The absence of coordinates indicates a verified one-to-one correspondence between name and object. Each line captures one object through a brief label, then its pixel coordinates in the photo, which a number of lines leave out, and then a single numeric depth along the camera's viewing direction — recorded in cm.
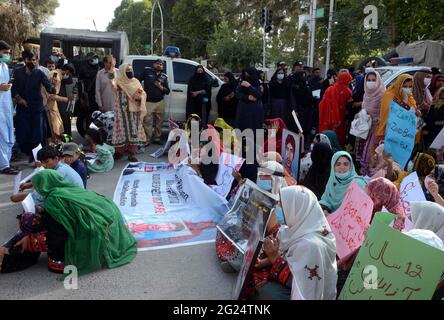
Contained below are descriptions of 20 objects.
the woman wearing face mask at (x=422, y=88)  735
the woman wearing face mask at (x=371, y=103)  705
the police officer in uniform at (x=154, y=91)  938
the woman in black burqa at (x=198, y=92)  972
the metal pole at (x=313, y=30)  1410
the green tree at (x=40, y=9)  3675
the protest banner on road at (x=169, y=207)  485
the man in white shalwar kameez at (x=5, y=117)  695
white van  1014
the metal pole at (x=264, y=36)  1783
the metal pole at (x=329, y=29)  1424
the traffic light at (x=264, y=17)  1779
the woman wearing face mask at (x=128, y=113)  833
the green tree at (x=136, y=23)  5941
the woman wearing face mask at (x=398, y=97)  650
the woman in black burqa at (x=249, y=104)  812
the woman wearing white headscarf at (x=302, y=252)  274
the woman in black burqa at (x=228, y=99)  975
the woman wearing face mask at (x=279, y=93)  962
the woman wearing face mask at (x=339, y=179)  446
